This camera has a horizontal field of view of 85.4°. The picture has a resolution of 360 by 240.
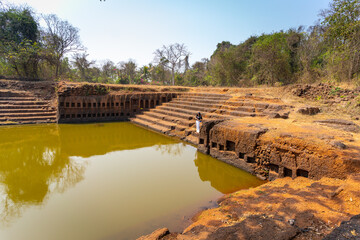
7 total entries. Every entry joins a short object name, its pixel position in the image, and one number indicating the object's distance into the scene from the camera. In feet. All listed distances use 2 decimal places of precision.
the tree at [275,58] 45.80
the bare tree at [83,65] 93.10
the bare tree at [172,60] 100.28
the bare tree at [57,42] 62.27
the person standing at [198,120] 26.53
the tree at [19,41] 52.90
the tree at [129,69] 107.24
